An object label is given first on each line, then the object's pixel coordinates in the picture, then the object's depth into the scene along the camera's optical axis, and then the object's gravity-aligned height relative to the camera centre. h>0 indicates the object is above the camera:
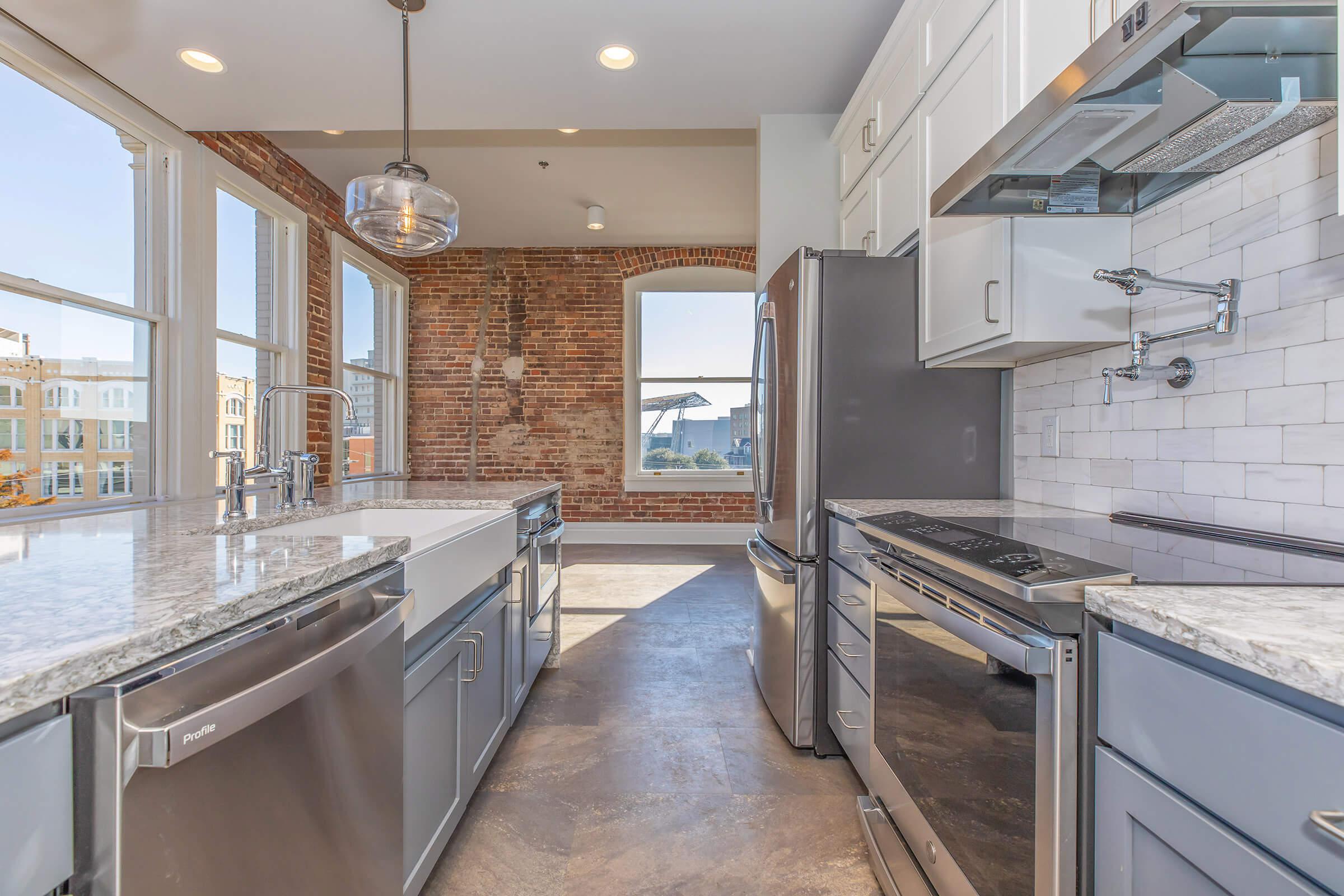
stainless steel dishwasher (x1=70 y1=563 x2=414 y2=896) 0.58 -0.39
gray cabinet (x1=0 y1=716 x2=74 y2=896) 0.49 -0.32
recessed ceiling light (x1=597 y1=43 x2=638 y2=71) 2.28 +1.50
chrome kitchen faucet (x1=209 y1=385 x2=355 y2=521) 1.56 -0.09
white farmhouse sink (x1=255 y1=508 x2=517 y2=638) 1.28 -0.27
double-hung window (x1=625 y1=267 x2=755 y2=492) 5.91 +0.68
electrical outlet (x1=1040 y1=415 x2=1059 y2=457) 1.87 +0.03
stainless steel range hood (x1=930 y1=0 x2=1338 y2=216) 0.82 +0.57
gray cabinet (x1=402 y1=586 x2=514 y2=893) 1.27 -0.71
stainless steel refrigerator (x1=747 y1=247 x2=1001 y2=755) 2.03 +0.09
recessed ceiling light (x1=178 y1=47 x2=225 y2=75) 2.33 +1.50
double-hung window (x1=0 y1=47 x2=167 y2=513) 2.26 +0.66
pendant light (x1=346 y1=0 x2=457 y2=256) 1.91 +0.76
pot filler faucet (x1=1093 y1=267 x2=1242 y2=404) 1.26 +0.26
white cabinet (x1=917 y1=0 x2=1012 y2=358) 1.54 +0.63
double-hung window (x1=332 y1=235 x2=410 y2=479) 4.60 +0.73
